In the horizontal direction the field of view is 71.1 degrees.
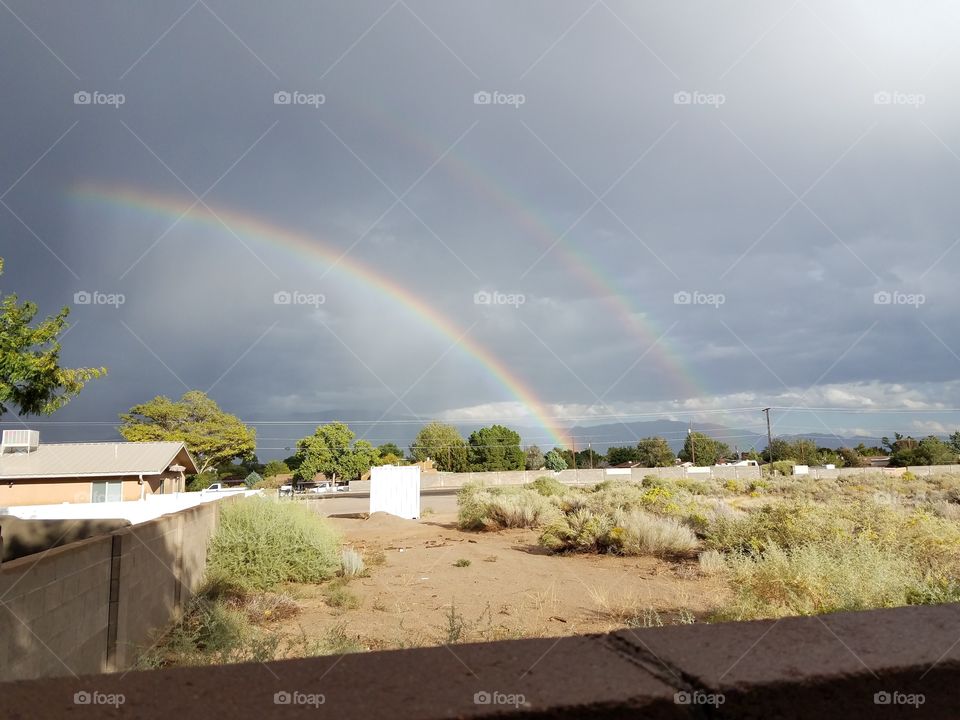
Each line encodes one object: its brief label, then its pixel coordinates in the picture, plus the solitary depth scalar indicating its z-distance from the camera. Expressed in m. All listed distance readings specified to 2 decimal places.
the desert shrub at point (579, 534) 14.20
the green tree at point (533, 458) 95.60
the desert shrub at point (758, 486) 32.81
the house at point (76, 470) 34.56
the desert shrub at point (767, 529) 11.21
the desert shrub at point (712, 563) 11.38
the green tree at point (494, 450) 85.94
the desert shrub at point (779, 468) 51.69
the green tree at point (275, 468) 78.94
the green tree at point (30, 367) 17.48
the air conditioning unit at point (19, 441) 36.44
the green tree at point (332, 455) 71.75
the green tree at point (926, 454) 57.56
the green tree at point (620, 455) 113.42
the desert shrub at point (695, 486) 30.36
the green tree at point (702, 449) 93.06
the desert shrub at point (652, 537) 13.36
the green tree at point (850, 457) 72.81
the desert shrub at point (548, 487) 29.73
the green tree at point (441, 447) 90.44
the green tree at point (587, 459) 103.00
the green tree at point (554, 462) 84.38
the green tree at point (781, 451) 84.78
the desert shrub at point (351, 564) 12.56
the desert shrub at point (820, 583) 7.02
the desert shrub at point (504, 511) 20.61
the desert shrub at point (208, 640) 6.46
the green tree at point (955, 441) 45.41
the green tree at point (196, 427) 64.94
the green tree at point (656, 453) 92.44
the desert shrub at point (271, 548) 11.86
